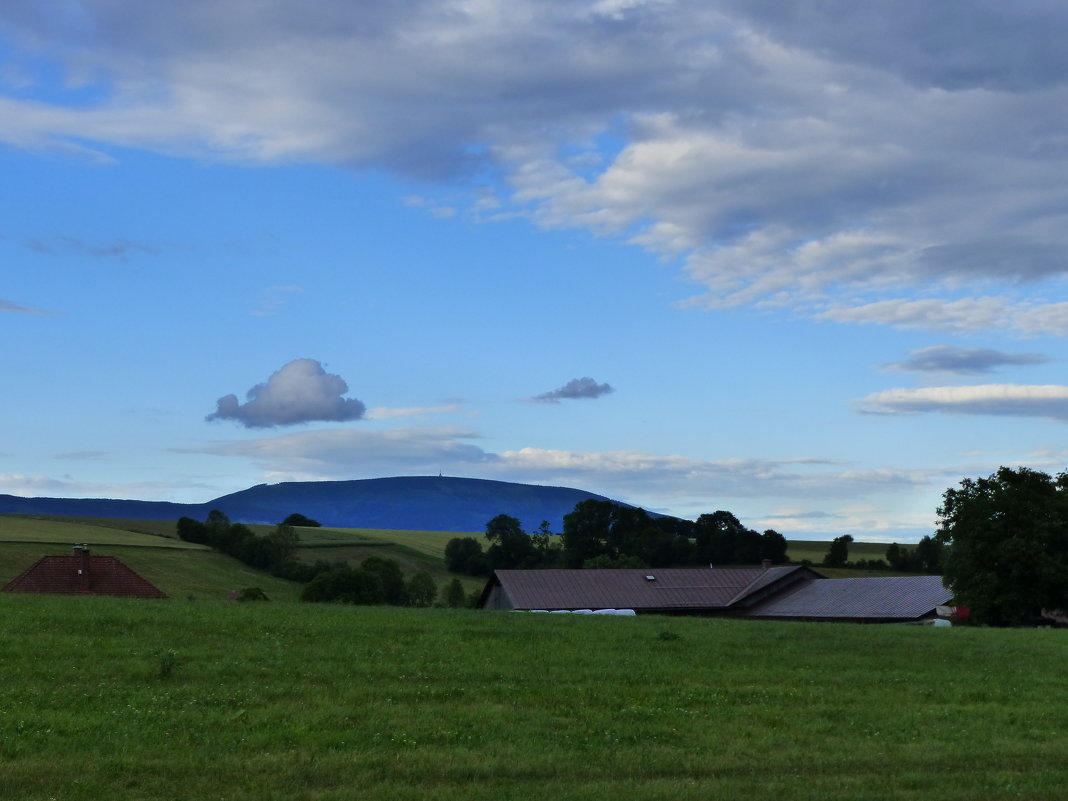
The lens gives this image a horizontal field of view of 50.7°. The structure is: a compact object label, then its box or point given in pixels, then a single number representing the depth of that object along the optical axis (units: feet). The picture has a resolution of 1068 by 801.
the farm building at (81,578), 215.51
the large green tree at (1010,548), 249.75
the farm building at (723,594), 318.04
